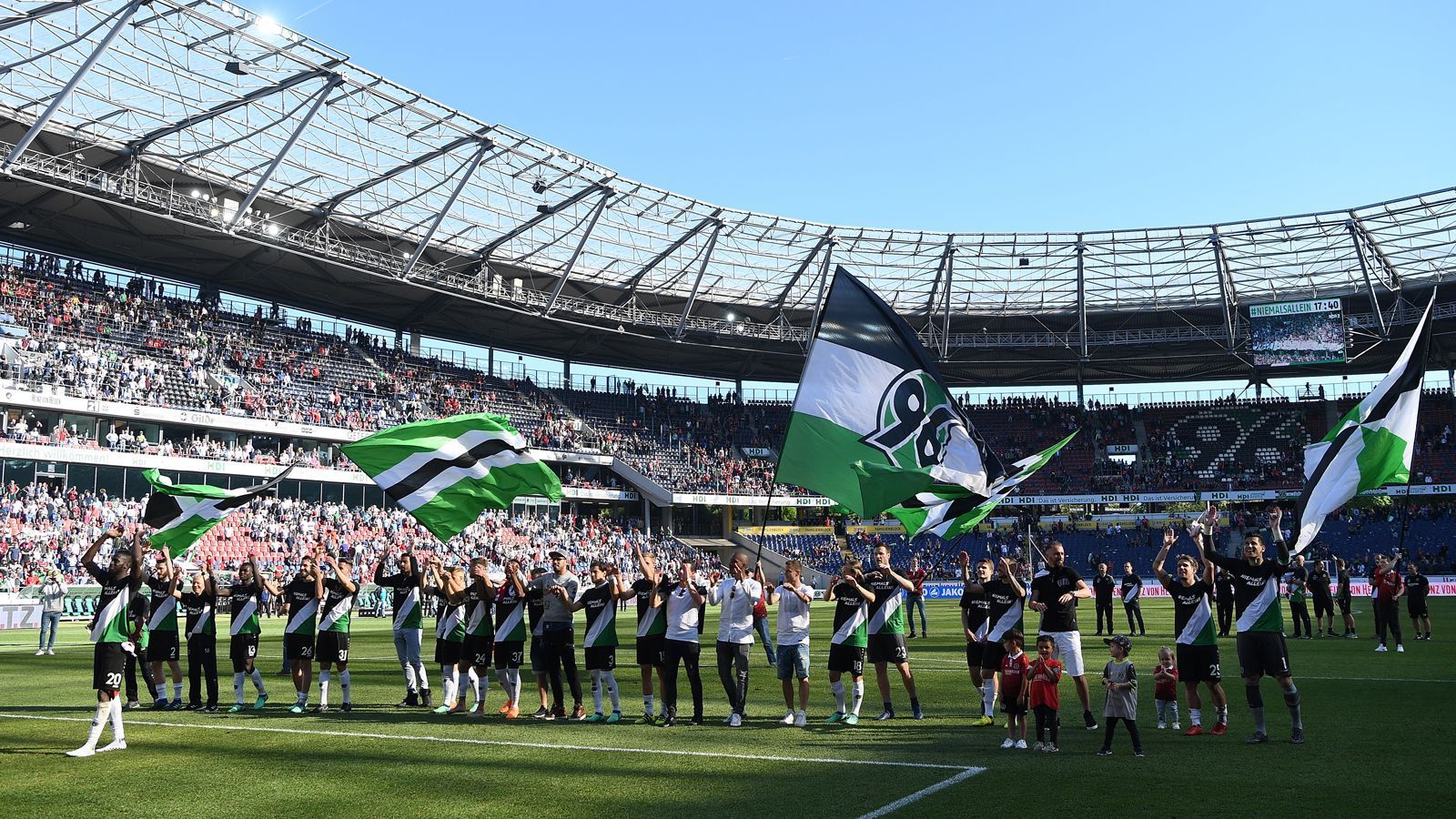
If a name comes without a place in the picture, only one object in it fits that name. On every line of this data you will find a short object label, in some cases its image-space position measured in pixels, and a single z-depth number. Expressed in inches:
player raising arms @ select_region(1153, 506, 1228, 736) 454.0
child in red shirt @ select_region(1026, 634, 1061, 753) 414.3
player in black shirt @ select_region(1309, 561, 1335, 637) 978.7
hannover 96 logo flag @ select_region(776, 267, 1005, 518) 474.9
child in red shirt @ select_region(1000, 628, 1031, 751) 425.1
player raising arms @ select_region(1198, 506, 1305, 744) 440.1
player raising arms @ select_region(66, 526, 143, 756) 417.4
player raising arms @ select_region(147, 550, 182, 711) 569.3
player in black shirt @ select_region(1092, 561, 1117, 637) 967.0
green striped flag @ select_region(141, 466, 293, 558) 581.6
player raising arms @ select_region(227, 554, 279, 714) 556.4
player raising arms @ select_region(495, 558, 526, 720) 530.3
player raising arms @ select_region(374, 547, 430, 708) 570.3
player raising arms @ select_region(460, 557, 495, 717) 543.2
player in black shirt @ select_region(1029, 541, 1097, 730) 468.4
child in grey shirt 404.5
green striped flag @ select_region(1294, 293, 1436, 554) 502.6
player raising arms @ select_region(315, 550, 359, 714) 552.7
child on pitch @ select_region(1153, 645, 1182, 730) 463.5
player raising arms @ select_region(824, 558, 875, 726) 503.8
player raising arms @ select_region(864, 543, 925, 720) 510.6
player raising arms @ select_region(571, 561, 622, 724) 519.2
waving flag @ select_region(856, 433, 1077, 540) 557.9
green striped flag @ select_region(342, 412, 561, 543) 569.0
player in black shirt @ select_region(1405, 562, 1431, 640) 932.0
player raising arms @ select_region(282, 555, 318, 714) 553.0
